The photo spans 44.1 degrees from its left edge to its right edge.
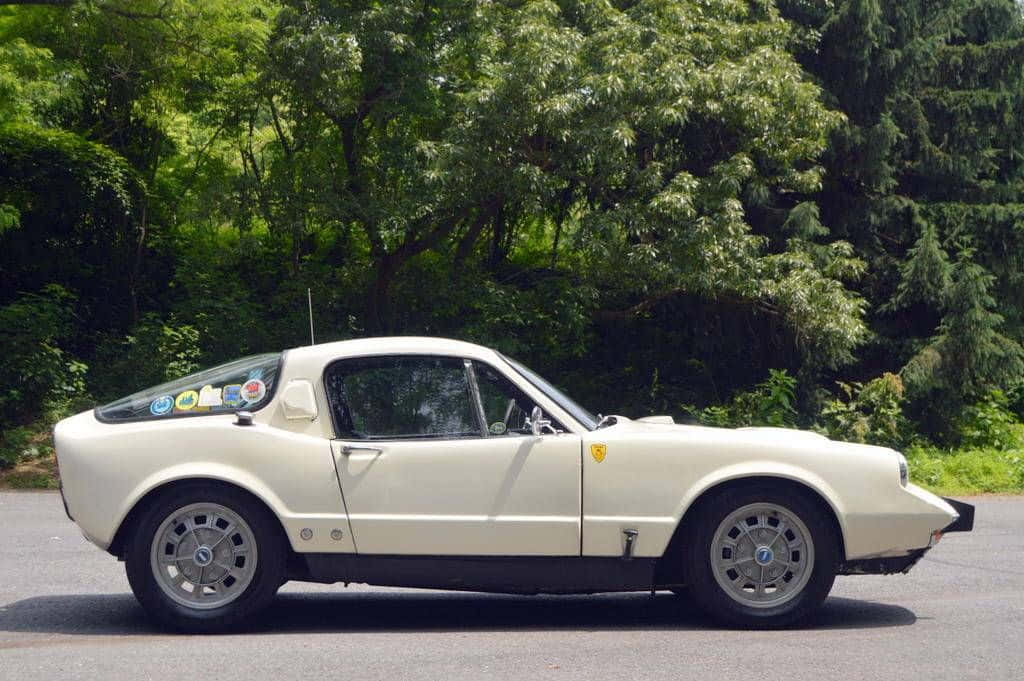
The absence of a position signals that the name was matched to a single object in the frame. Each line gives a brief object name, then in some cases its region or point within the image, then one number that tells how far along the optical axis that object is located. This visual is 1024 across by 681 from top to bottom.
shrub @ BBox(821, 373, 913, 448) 17.41
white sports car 6.50
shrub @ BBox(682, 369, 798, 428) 17.52
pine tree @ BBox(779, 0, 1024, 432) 18.95
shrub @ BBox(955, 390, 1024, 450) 18.53
